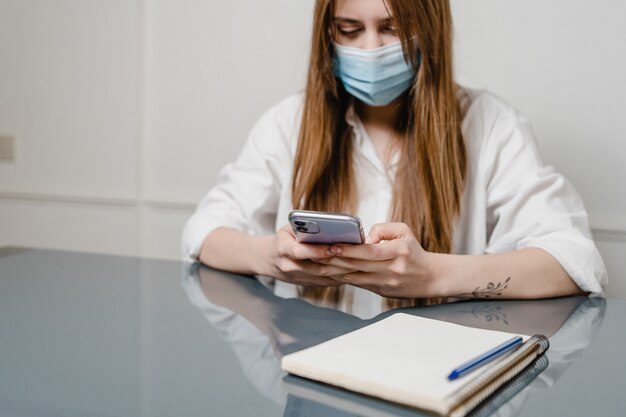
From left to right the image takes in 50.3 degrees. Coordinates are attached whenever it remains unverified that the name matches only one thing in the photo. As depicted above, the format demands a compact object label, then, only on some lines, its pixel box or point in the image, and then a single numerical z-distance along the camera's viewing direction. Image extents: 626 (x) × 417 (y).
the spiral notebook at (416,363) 0.56
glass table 0.58
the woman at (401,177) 1.07
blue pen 0.58
